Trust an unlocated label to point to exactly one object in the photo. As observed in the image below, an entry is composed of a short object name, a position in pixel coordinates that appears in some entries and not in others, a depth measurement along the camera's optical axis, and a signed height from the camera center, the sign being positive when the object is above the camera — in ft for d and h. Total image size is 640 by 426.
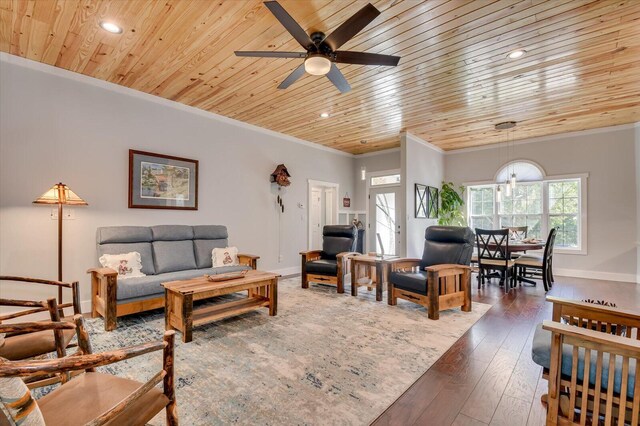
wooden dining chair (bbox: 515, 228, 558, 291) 15.58 -2.50
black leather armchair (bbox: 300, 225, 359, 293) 15.19 -2.39
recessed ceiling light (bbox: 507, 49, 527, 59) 9.80 +5.42
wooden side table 13.74 -2.93
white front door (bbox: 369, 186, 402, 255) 23.11 -0.09
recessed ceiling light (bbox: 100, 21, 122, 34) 8.48 +5.35
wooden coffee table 9.17 -2.94
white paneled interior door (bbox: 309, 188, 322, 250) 22.85 -0.30
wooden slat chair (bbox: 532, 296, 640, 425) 4.31 -2.48
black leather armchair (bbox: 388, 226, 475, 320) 11.35 -2.45
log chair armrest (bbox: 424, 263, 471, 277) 11.32 -2.08
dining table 15.87 -1.58
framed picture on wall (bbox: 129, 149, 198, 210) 13.35 +1.47
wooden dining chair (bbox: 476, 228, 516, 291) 15.78 -2.27
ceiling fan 6.87 +4.35
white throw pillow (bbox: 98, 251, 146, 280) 11.28 -1.97
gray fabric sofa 10.25 -2.13
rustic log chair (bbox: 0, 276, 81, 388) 5.55 -2.55
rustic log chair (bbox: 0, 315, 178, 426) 3.33 -2.49
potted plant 22.67 +0.67
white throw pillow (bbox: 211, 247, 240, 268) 14.27 -2.12
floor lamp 10.11 +0.43
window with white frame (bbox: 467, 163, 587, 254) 19.34 +0.59
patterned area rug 6.07 -3.94
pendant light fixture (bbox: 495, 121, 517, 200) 17.16 +5.30
